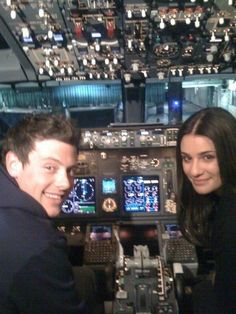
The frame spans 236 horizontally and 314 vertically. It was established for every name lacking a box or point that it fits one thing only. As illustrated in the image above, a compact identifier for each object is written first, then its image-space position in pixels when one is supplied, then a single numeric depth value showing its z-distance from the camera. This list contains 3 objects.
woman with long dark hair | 1.32
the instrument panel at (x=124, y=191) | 2.48
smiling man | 0.98
